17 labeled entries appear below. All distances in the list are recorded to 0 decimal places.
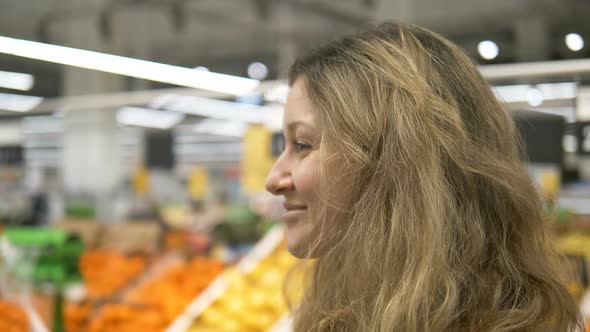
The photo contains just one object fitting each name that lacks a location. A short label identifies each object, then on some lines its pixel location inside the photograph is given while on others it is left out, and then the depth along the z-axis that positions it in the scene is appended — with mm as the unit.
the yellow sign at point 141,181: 5004
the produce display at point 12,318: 1782
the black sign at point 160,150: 4020
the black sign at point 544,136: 2572
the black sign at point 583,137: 2667
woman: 918
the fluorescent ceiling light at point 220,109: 3148
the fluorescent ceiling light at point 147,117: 3156
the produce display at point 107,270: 2783
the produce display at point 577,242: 3269
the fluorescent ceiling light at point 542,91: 2375
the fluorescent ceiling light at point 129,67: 1717
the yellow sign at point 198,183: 5879
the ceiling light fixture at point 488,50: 2699
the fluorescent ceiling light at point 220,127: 3949
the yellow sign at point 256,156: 4305
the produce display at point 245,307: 2580
